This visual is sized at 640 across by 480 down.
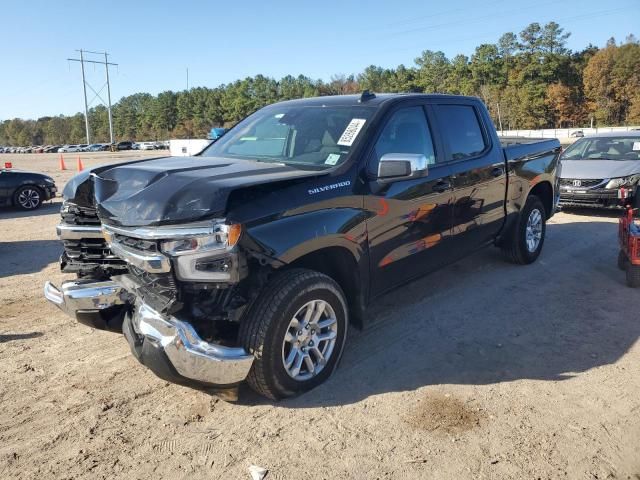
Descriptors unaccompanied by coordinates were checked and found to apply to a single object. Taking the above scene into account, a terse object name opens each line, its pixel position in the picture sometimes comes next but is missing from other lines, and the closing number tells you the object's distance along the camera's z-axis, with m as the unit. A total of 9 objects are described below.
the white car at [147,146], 77.65
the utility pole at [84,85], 82.94
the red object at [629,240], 5.37
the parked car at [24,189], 12.09
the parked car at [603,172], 9.38
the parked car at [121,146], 75.28
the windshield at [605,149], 10.29
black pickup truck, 3.00
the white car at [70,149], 85.78
